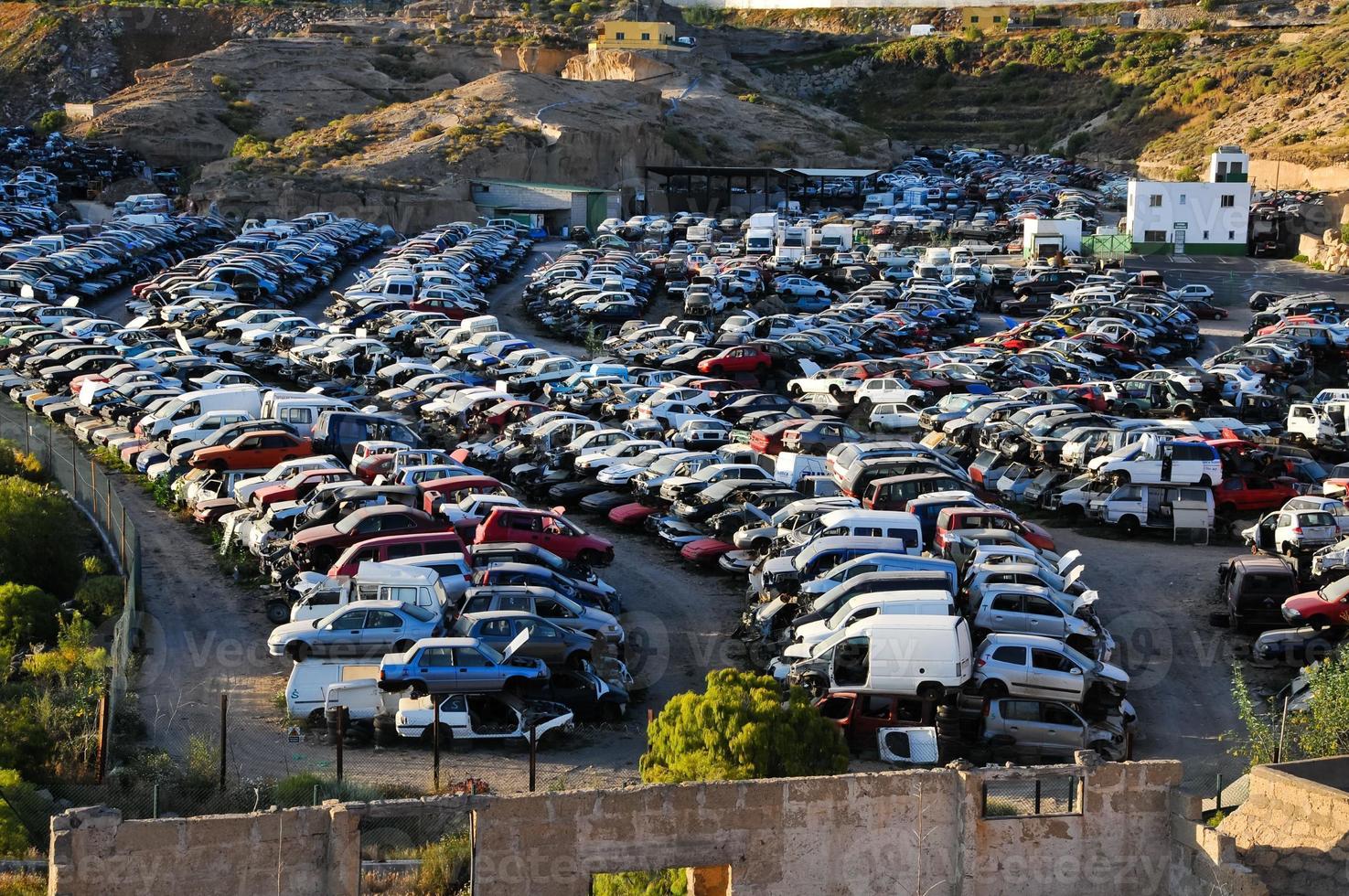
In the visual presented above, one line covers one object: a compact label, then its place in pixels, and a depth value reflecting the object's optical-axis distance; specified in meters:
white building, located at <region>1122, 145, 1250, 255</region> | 73.00
